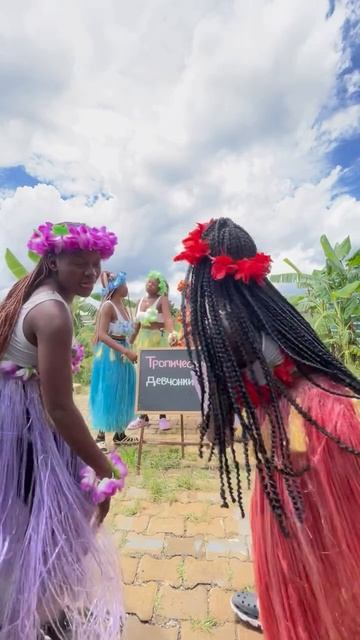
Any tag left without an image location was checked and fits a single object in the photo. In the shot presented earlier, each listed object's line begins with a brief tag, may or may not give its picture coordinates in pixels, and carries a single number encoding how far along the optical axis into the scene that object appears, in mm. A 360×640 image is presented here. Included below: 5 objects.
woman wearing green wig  4895
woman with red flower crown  1207
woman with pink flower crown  1289
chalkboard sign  3916
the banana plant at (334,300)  8938
